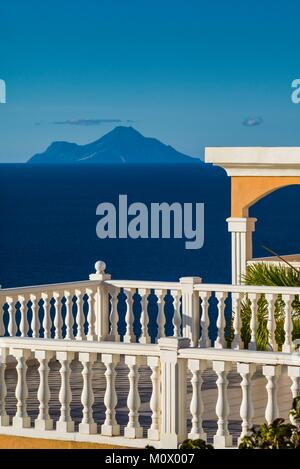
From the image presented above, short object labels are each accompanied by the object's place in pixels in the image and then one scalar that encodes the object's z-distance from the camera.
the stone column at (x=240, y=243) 17.45
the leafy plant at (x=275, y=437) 9.30
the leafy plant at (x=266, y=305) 15.26
